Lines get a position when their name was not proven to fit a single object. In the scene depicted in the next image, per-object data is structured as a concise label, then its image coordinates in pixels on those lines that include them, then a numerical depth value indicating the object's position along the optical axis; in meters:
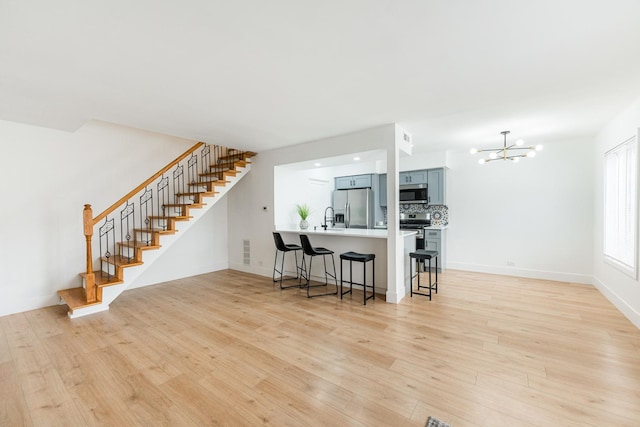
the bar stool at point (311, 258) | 4.36
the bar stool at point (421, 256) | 4.10
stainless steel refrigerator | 6.87
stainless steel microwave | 6.15
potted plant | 5.34
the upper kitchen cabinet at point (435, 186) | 5.97
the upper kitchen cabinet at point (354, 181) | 7.04
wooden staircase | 3.76
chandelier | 4.74
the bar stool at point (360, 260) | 4.01
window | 3.35
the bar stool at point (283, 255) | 4.68
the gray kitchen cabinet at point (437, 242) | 5.81
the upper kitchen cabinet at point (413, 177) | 6.19
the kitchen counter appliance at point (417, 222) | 6.13
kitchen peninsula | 4.37
